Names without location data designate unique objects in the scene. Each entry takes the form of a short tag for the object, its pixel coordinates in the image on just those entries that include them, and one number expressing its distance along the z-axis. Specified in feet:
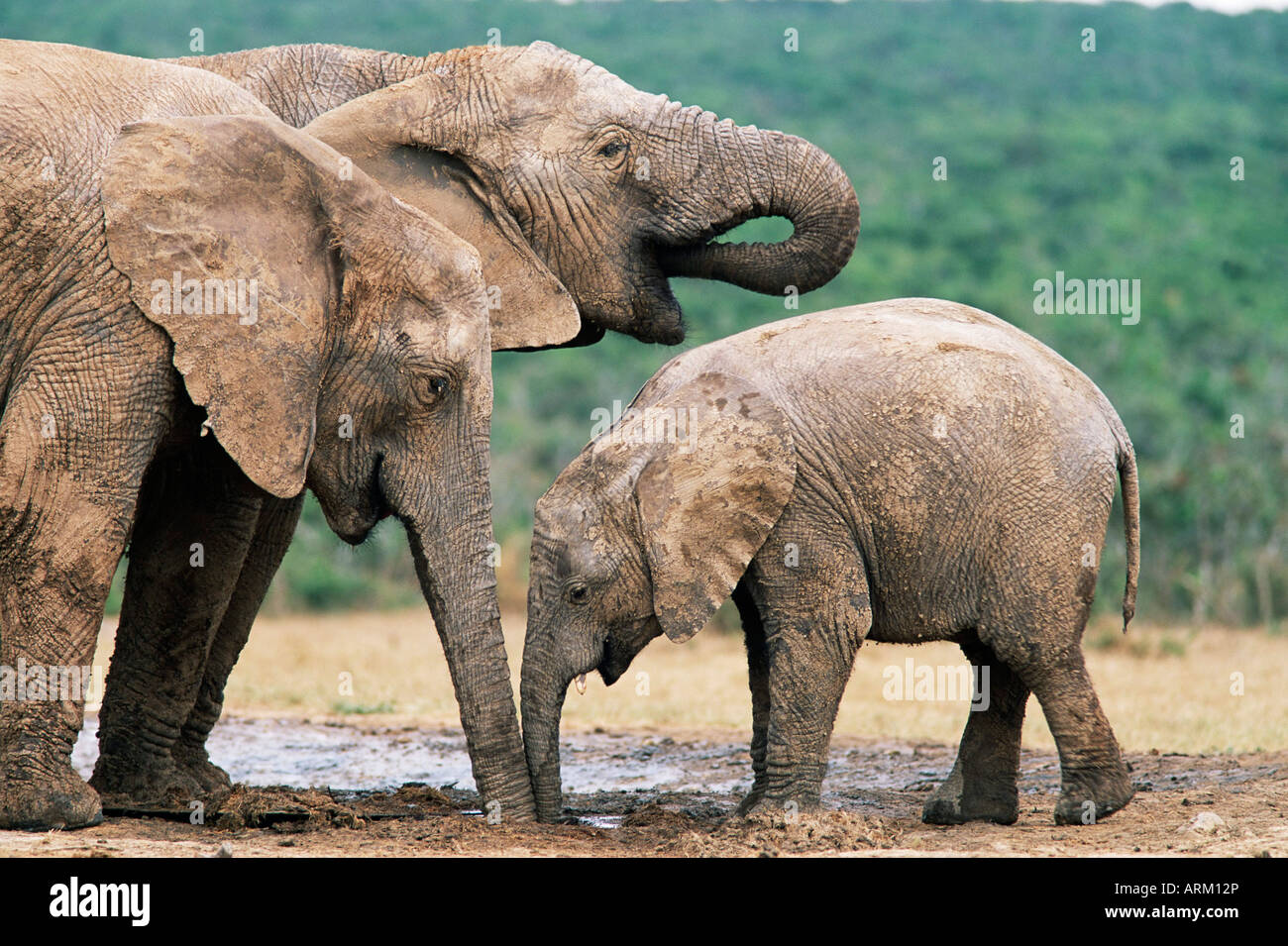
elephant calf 42.60
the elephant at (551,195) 47.34
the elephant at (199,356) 37.58
